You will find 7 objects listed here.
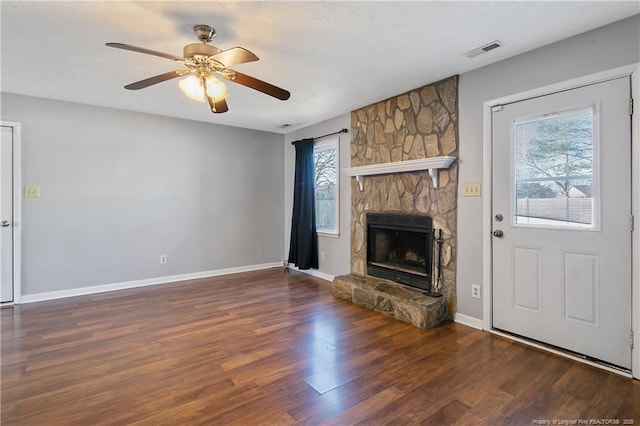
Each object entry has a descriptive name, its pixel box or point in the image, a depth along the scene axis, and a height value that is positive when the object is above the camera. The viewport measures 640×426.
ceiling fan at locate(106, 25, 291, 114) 2.09 +1.02
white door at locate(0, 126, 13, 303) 3.67 -0.05
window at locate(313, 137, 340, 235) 4.84 +0.44
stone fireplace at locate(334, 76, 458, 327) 3.22 +0.33
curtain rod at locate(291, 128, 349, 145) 4.55 +1.19
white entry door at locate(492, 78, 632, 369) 2.21 -0.06
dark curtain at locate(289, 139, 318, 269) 5.13 +0.01
